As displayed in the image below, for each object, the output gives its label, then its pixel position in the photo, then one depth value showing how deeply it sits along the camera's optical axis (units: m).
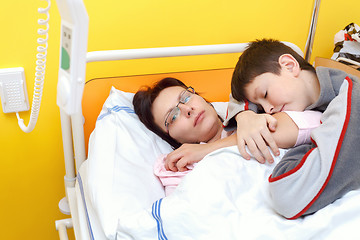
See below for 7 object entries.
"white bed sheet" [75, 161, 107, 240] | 1.13
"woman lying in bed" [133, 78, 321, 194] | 1.27
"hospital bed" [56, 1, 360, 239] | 0.93
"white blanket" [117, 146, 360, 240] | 0.90
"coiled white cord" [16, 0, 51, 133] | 0.85
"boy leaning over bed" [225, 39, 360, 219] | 0.89
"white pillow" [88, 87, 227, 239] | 1.11
